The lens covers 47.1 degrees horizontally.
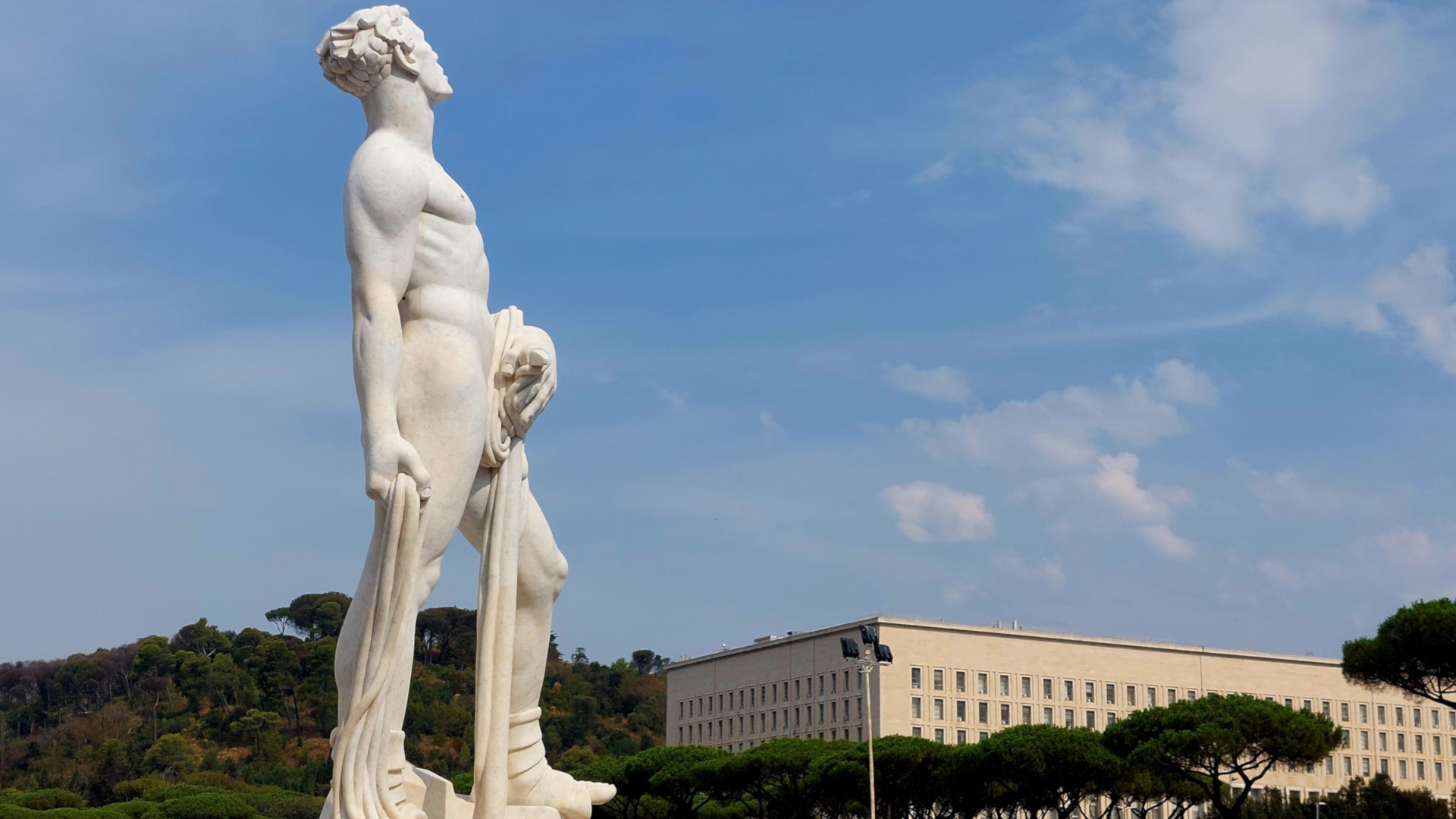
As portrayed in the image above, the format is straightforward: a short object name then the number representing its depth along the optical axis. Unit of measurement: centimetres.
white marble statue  918
